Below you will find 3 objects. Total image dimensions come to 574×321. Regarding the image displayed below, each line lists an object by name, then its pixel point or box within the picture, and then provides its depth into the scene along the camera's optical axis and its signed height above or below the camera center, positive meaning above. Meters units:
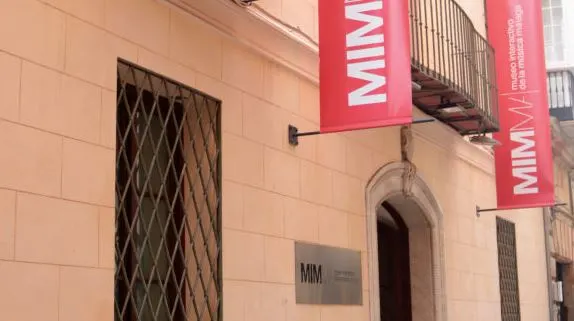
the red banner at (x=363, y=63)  8.09 +2.35
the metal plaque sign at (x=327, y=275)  9.12 +0.68
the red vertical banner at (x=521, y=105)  14.15 +3.41
